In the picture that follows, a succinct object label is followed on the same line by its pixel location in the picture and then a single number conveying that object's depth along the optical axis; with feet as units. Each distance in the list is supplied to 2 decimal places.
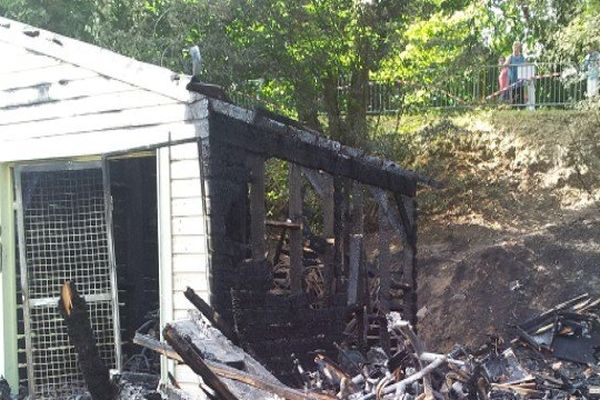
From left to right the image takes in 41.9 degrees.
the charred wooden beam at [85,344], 24.98
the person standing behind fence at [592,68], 45.11
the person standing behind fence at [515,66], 61.55
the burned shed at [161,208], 24.17
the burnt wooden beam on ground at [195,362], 16.94
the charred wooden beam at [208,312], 22.56
